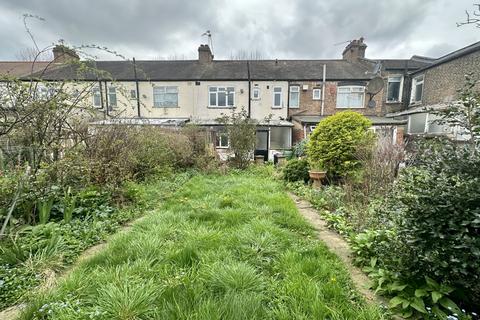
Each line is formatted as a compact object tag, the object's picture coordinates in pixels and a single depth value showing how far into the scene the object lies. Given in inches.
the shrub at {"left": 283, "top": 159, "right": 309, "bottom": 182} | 305.9
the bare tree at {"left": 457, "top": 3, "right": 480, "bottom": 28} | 85.6
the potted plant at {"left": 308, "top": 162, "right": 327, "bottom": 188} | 266.3
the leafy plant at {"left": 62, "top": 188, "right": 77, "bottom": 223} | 149.0
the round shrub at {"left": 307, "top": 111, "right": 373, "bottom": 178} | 260.5
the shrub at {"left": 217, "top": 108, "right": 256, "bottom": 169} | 398.6
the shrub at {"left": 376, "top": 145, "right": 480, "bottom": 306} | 68.4
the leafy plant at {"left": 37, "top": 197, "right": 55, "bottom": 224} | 141.1
